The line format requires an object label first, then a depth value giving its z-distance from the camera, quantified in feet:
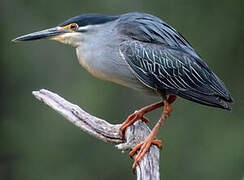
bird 39.34
